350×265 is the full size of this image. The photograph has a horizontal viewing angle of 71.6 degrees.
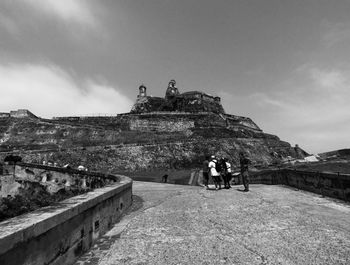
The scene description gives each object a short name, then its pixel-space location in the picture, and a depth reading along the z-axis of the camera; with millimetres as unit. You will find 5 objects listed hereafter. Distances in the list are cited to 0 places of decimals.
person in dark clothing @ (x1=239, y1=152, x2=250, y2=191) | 9812
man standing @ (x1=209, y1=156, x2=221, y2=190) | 10381
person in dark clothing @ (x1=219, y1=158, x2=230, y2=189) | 10773
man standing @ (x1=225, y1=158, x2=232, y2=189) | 10734
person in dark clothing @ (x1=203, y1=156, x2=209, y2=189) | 10927
